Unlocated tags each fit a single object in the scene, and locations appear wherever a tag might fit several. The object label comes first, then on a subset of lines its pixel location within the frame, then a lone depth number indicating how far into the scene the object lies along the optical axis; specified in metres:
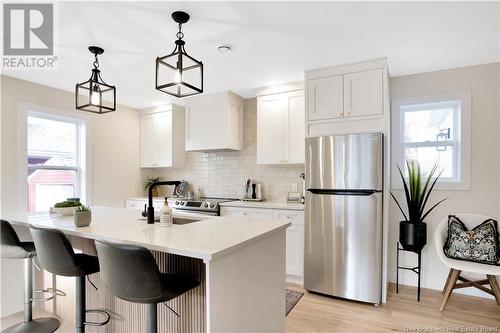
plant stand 2.84
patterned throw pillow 2.55
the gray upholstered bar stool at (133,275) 1.27
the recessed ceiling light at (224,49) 2.54
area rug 2.68
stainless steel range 3.70
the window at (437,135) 3.00
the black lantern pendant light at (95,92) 2.21
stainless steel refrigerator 2.71
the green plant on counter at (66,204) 2.41
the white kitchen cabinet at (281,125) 3.48
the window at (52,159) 3.38
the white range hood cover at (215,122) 3.93
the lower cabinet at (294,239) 3.24
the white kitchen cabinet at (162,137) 4.58
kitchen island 1.37
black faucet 1.99
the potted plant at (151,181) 4.97
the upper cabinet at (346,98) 2.81
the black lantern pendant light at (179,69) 1.77
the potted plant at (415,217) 2.82
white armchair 2.42
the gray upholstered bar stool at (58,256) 1.59
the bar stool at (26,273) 1.99
